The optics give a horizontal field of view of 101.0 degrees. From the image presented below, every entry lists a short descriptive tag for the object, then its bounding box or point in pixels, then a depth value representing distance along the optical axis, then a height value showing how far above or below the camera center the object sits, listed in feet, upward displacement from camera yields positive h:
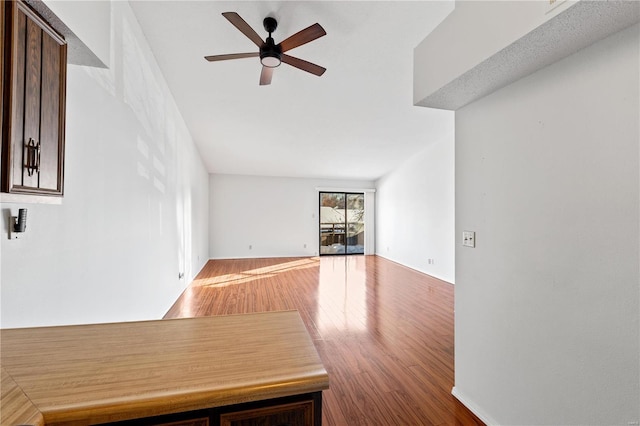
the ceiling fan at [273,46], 6.52 +4.62
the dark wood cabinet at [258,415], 2.23 -1.78
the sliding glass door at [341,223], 26.04 -0.74
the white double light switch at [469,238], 5.75 -0.50
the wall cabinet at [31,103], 2.57 +1.21
